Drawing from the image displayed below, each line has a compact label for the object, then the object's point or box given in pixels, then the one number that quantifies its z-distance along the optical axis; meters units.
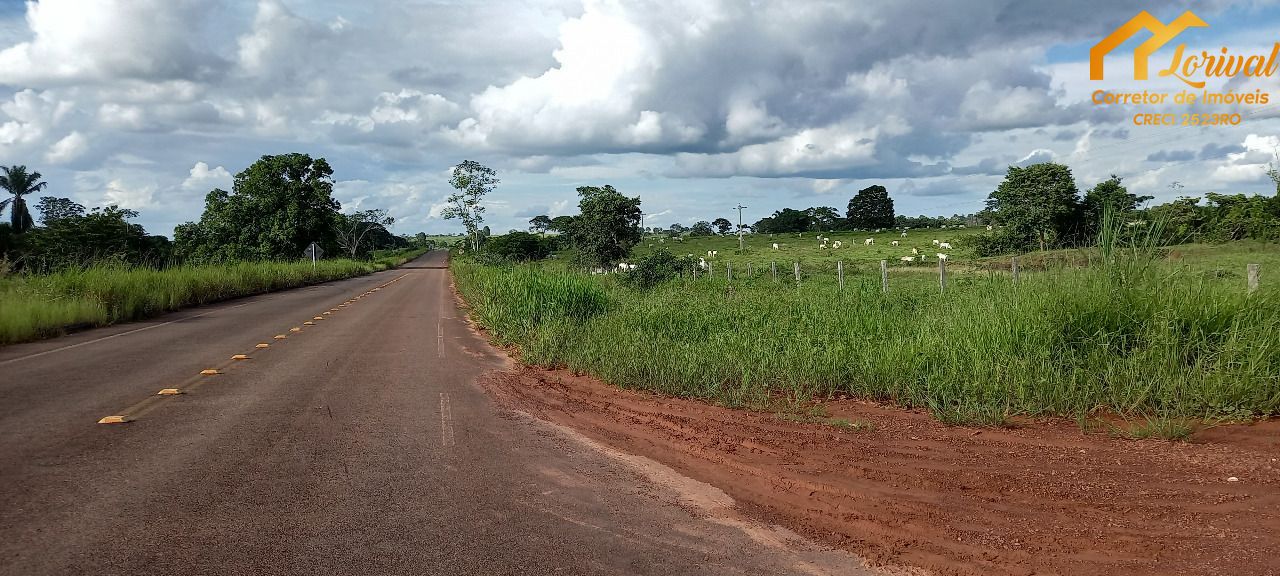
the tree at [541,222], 153.75
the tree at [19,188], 80.44
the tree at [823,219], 110.62
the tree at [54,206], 92.17
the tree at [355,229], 115.75
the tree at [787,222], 114.12
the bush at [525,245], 92.56
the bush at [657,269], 26.12
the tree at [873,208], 114.44
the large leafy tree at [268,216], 65.31
